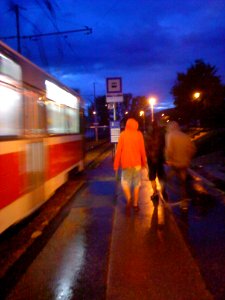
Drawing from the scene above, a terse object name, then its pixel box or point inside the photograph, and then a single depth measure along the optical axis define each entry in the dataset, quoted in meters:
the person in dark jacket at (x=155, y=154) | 5.80
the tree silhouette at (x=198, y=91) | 33.68
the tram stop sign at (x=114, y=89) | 9.50
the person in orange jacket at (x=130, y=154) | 5.24
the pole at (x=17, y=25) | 12.34
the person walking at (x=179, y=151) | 5.23
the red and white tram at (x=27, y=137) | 3.75
